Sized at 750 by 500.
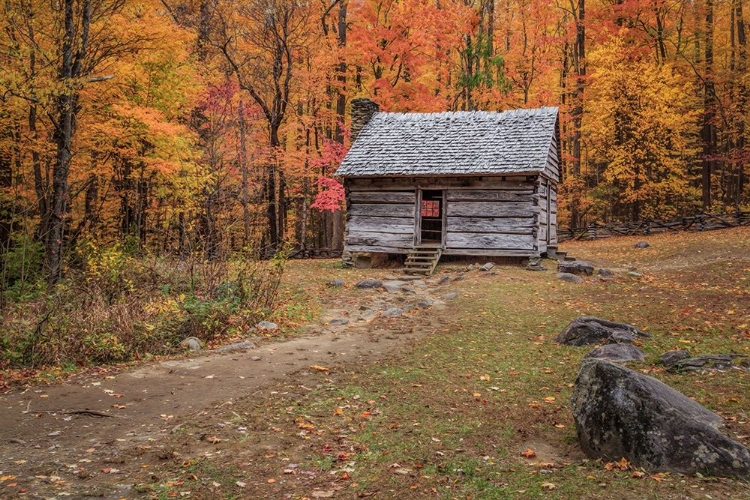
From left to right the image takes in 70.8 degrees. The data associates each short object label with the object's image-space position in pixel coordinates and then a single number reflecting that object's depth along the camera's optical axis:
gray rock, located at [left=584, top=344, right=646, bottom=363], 7.47
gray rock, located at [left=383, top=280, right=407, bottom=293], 14.68
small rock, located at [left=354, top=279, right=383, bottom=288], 15.27
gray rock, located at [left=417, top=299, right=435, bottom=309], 12.59
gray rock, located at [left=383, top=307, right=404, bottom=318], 11.79
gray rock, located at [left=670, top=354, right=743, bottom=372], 6.80
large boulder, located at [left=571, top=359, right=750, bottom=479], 4.16
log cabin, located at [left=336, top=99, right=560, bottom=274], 18.27
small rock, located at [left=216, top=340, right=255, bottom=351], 8.81
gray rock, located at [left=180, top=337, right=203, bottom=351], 8.78
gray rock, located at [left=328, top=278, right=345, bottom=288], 15.44
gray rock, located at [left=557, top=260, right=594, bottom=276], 16.30
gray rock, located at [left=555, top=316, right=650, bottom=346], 8.55
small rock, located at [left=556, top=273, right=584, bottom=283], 15.41
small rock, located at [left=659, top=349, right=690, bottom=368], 7.11
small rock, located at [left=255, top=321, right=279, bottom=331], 10.11
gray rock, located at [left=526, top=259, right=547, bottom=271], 17.71
